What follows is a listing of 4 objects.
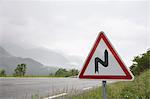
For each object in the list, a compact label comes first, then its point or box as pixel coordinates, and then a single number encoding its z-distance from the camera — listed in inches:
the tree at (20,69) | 1953.6
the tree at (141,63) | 949.8
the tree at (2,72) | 1423.1
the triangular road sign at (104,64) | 164.4
